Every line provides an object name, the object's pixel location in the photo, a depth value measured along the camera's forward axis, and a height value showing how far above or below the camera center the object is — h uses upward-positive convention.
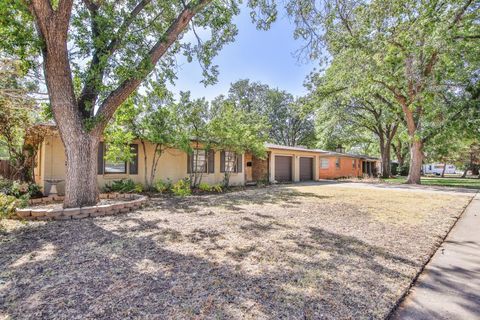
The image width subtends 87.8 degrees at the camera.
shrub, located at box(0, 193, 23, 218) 4.54 -0.81
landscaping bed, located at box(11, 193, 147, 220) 5.38 -1.12
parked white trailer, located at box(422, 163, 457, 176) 39.92 -1.02
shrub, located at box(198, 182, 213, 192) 10.84 -1.08
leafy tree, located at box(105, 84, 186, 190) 8.51 +1.34
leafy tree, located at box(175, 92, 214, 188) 9.76 +1.68
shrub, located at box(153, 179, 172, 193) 9.83 -0.97
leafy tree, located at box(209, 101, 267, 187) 10.58 +1.32
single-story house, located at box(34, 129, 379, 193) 8.63 -0.14
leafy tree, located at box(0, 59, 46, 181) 6.64 +1.28
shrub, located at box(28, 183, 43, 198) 8.00 -0.90
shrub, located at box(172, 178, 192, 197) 9.34 -1.03
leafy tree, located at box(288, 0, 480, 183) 7.13 +4.20
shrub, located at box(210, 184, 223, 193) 10.95 -1.15
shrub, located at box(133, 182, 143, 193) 9.23 -0.96
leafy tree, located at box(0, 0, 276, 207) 5.43 +2.54
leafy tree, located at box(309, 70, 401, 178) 15.70 +4.48
